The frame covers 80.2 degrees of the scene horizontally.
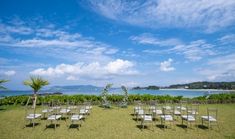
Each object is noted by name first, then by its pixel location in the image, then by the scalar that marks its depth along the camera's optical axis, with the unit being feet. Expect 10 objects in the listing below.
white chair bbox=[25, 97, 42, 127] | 22.82
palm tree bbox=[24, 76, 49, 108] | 41.76
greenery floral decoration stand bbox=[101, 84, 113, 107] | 41.82
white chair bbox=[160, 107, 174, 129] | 21.96
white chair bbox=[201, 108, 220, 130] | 21.10
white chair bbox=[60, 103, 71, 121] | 28.22
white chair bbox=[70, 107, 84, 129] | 22.44
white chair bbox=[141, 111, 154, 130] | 21.70
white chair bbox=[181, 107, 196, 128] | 21.50
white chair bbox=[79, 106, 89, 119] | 27.94
